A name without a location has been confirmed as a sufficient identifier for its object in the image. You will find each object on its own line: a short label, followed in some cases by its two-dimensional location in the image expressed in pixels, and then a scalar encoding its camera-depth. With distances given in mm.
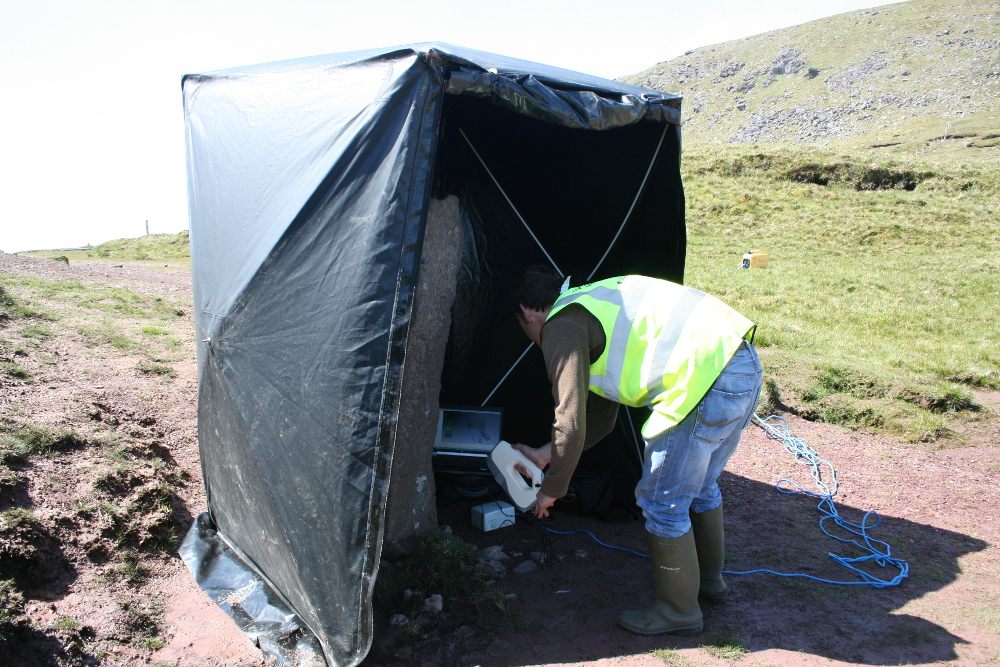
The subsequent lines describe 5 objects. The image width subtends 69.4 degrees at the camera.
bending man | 2975
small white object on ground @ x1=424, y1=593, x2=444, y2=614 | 3486
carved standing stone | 3758
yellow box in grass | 14703
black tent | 2859
